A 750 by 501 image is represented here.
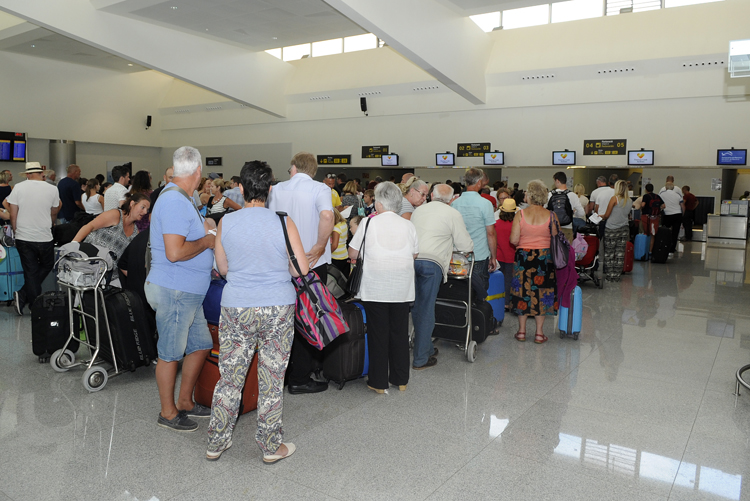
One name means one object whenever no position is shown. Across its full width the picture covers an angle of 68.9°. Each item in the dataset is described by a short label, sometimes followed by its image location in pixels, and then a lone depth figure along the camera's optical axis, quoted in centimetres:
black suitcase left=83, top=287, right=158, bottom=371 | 415
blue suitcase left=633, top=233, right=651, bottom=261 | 1182
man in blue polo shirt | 540
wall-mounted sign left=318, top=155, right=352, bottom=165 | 1792
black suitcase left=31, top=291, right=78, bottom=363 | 453
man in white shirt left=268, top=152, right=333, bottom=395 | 403
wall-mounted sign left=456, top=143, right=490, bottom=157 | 1551
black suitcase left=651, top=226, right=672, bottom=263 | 1152
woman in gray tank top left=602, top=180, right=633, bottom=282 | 912
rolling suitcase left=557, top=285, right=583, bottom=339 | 561
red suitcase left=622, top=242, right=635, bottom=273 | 981
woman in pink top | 538
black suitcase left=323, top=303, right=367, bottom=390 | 411
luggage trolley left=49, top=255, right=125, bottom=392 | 407
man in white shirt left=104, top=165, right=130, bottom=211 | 668
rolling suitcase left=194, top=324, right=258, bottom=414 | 363
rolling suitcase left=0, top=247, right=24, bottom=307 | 646
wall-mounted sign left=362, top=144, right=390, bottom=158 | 1720
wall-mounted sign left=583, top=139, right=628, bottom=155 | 1382
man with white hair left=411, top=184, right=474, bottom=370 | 454
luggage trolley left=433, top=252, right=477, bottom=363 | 487
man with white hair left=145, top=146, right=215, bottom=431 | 307
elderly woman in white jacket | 391
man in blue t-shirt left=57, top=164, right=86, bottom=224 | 862
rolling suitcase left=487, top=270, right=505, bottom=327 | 572
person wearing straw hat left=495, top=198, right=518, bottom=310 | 656
